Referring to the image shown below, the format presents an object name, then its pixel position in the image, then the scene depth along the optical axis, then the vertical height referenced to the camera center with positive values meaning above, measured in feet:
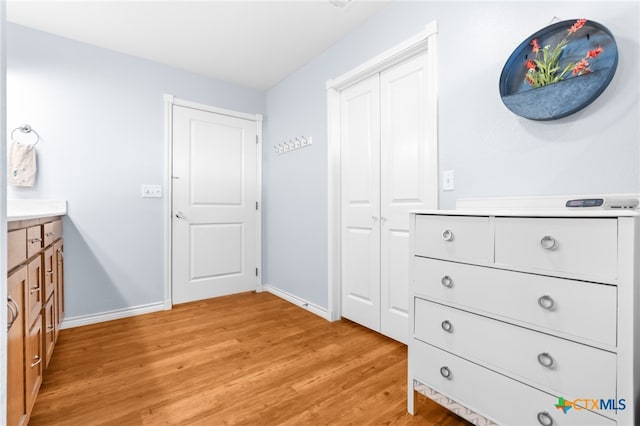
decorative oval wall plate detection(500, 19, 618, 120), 3.90 +1.95
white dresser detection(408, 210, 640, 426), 2.88 -1.20
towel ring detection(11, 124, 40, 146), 7.46 +2.07
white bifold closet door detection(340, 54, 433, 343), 6.68 +0.63
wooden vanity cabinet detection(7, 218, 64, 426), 3.43 -1.45
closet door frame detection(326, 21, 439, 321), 8.58 +0.51
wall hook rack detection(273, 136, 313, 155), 9.61 +2.31
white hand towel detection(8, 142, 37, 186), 7.30 +1.16
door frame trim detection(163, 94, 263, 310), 9.62 +0.60
